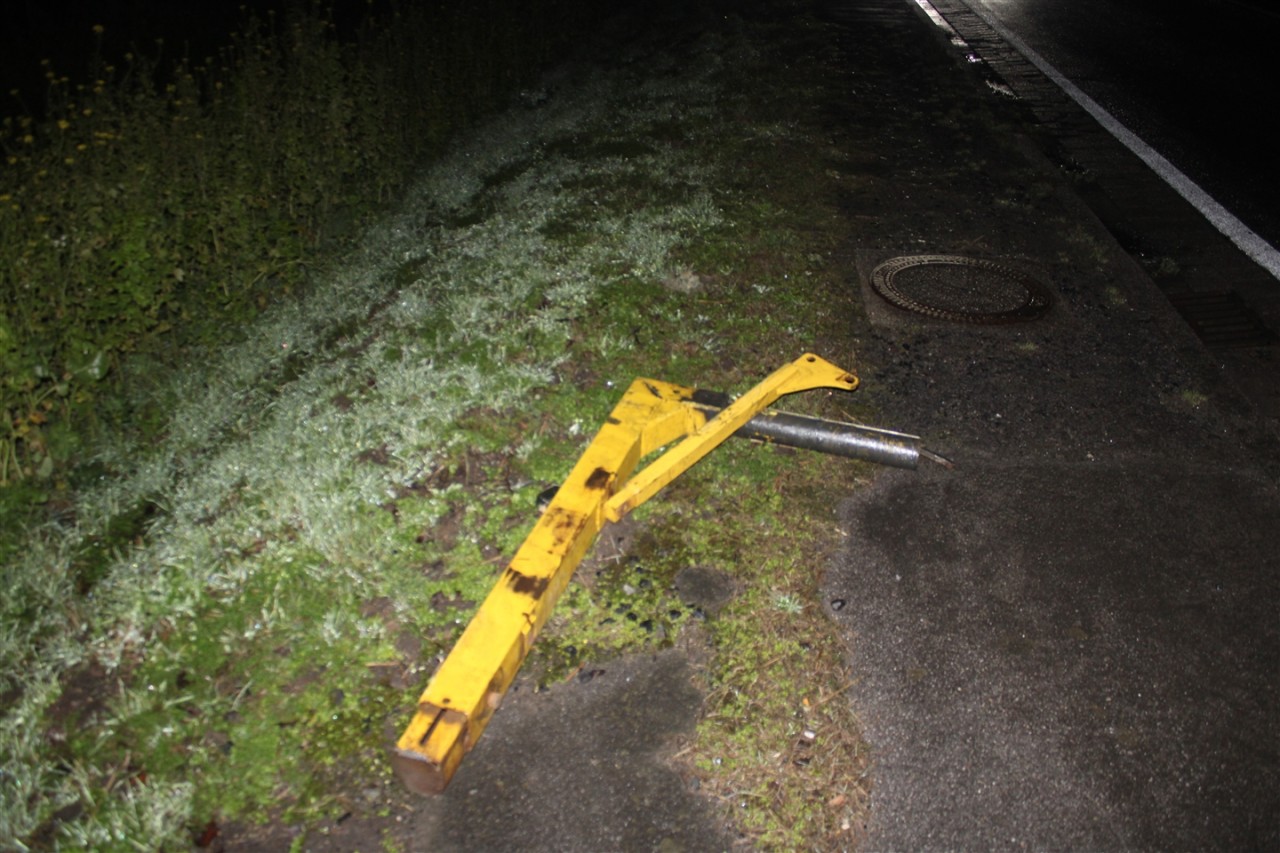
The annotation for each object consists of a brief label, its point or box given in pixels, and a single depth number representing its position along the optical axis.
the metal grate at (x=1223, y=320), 5.10
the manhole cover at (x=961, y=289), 5.14
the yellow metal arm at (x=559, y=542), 2.59
